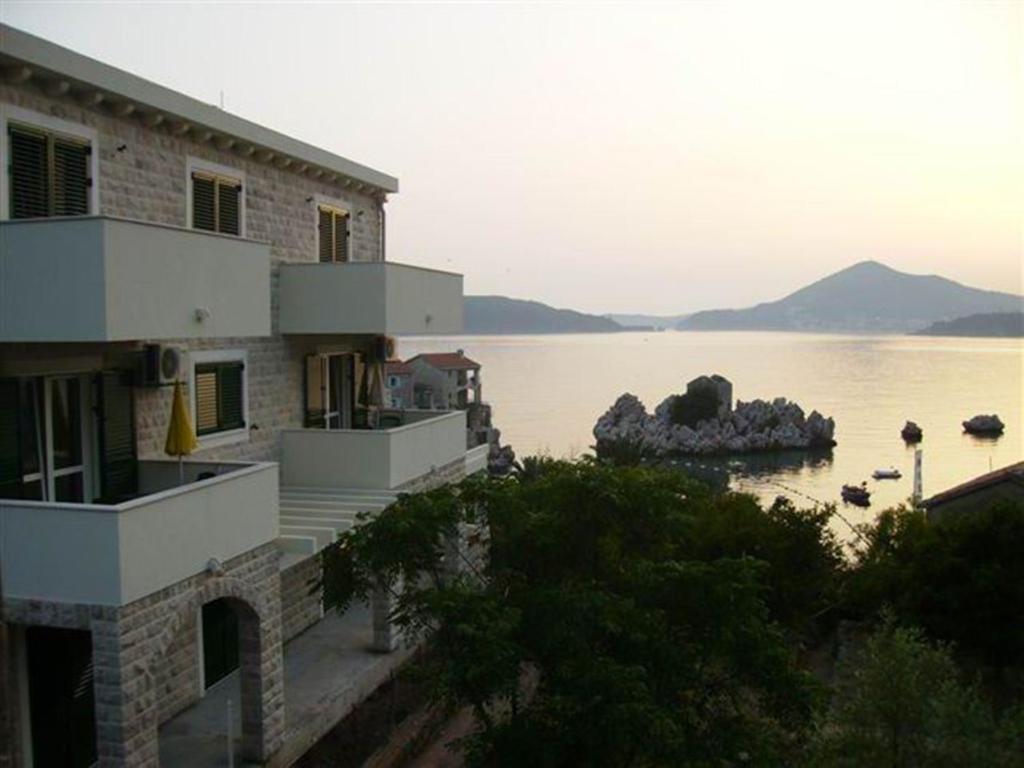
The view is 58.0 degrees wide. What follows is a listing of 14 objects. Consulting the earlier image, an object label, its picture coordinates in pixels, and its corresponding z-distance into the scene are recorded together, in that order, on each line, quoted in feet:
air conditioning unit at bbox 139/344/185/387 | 39.14
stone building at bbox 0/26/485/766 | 29.76
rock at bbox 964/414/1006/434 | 302.66
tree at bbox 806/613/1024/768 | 28.12
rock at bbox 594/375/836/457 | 261.85
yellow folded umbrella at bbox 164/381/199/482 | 36.17
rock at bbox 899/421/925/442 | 279.49
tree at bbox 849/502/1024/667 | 54.29
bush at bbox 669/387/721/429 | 281.95
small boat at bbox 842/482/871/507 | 191.52
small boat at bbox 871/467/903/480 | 221.05
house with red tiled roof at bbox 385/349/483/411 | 248.52
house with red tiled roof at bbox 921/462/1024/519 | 74.69
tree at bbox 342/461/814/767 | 30.48
